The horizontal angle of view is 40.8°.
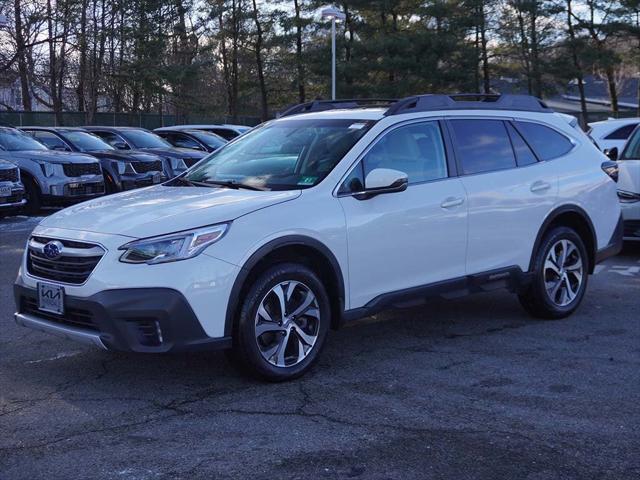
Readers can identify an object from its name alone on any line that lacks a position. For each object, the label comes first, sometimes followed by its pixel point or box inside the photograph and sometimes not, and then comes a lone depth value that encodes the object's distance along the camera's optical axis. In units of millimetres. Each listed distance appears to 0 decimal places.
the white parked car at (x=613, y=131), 18141
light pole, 23881
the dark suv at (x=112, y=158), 16234
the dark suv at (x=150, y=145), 17422
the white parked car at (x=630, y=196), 10078
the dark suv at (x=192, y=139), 20016
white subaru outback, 4766
